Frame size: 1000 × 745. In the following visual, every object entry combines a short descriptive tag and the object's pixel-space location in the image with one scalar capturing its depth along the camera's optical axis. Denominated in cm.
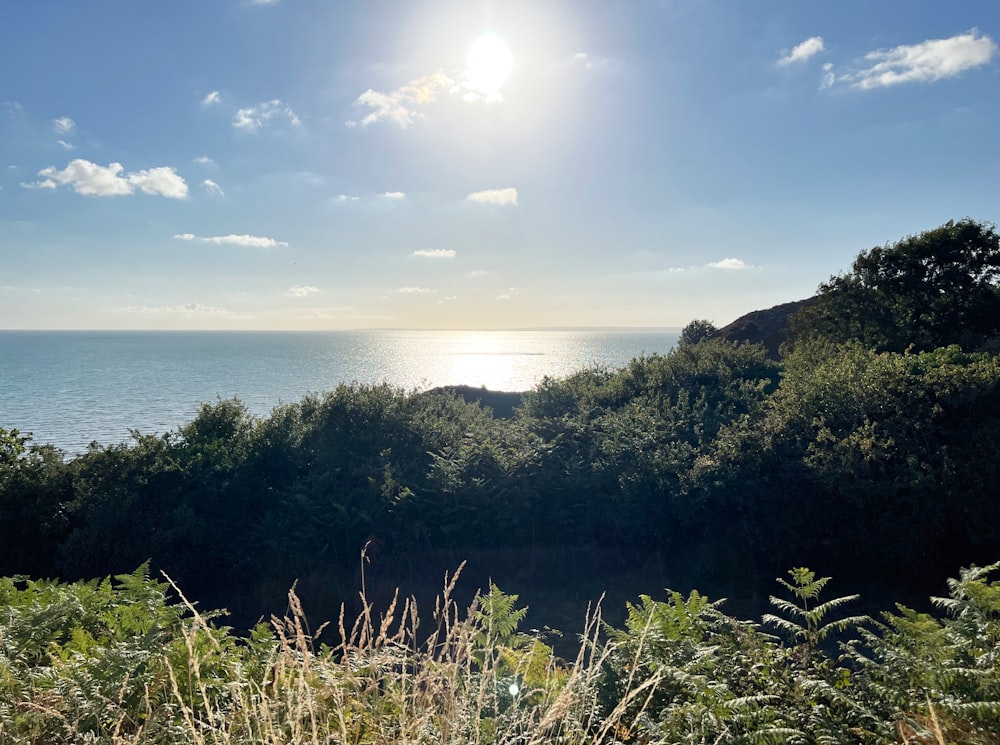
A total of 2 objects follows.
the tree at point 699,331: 4003
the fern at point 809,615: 449
